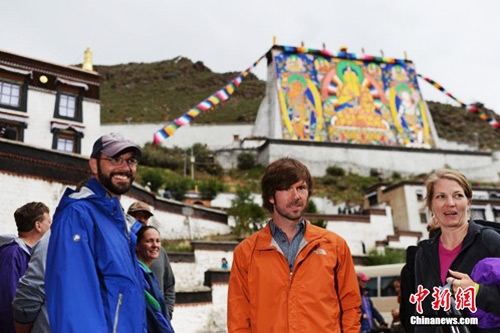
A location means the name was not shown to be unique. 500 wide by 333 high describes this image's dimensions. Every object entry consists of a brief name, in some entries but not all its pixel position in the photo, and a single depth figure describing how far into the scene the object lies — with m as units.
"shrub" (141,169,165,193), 30.75
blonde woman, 3.10
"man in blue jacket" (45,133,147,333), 2.49
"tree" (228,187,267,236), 20.25
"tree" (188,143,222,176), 43.31
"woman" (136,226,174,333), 3.15
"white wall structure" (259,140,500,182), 41.66
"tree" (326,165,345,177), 41.41
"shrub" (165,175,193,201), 29.89
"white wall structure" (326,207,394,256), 24.41
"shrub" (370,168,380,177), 42.68
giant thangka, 43.09
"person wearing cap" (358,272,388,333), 8.09
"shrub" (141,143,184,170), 42.56
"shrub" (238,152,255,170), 42.75
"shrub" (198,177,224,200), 31.86
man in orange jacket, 3.21
